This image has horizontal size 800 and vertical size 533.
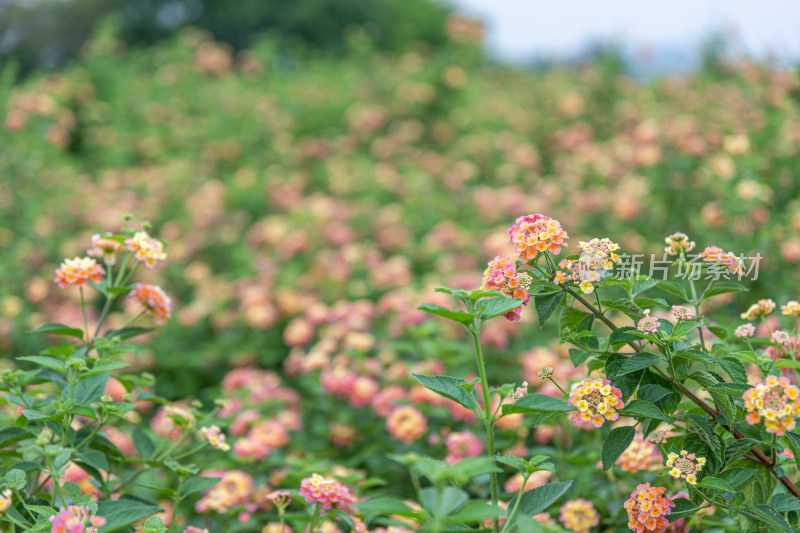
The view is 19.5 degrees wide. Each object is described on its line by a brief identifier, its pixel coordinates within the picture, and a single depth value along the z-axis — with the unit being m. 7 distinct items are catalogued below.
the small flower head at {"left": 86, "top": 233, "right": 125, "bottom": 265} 1.38
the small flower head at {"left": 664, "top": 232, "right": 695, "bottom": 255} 1.31
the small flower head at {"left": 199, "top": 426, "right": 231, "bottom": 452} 1.36
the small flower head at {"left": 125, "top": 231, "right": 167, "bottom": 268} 1.37
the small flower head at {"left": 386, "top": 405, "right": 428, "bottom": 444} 1.52
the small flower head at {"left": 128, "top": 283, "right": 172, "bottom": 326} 1.39
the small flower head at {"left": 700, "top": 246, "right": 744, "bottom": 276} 1.30
